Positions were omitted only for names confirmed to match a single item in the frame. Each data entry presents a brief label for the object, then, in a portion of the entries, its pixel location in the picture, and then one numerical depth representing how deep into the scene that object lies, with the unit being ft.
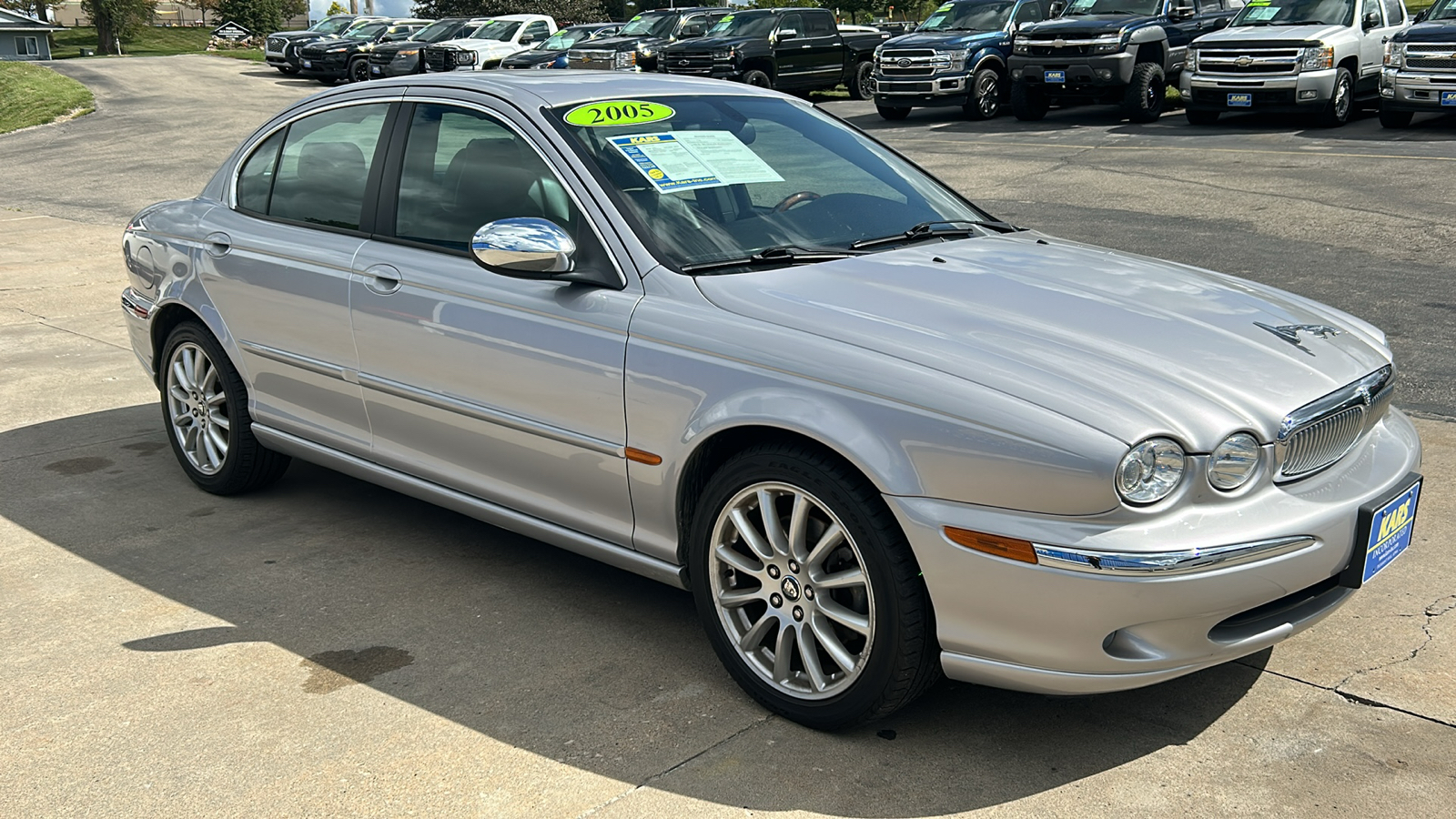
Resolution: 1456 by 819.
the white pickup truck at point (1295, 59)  56.75
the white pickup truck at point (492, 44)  99.19
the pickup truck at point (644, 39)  87.61
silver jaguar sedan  9.96
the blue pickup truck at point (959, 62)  68.44
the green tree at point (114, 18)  260.01
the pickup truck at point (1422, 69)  52.65
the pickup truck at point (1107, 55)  61.87
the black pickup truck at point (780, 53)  79.10
